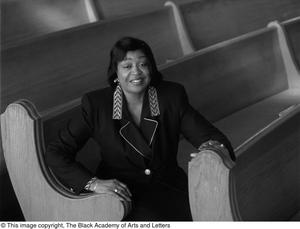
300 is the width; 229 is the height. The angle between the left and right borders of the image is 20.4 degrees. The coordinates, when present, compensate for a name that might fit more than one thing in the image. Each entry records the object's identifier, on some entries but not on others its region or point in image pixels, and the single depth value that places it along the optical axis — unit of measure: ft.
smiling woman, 11.36
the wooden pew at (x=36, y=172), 11.54
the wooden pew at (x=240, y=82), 15.26
